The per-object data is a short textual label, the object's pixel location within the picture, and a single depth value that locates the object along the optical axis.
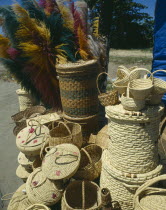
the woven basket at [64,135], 2.05
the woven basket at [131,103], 1.35
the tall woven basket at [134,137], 1.39
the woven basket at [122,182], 1.49
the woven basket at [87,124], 2.47
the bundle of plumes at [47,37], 2.38
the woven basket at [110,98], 1.52
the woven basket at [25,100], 3.71
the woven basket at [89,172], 1.89
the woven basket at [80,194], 1.90
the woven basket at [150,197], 1.25
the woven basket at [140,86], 1.27
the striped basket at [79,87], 2.23
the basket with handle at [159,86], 1.32
